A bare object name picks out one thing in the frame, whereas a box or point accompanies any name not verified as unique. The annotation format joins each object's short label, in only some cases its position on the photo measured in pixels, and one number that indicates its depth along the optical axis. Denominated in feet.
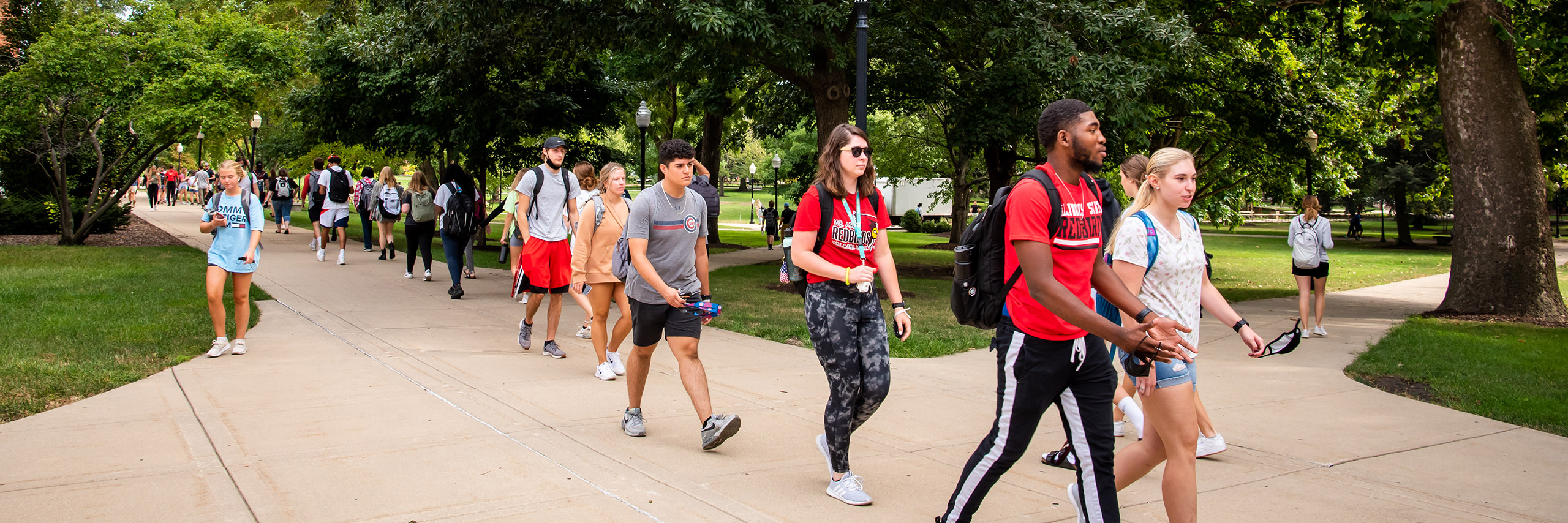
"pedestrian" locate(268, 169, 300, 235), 72.23
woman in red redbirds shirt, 13.85
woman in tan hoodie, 22.56
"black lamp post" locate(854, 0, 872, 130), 31.65
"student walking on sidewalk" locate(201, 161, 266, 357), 24.34
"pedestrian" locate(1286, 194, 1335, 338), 32.35
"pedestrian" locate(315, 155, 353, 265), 51.65
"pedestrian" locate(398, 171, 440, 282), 42.50
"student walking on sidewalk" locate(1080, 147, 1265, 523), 11.28
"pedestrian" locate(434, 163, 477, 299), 38.04
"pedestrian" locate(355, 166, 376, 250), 56.46
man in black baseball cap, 27.20
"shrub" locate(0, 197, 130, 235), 66.69
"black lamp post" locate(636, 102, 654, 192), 60.85
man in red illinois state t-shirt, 10.86
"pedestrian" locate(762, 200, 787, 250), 88.01
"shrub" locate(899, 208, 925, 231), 147.84
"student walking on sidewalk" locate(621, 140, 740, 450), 16.72
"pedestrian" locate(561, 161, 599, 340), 25.93
